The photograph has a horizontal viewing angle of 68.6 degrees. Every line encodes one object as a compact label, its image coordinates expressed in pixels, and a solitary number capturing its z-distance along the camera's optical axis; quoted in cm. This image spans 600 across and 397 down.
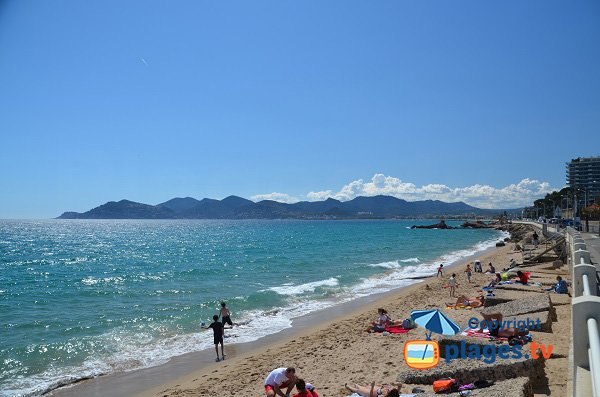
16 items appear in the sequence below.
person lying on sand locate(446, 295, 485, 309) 1520
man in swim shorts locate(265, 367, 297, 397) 807
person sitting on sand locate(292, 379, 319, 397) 742
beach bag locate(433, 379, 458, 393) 658
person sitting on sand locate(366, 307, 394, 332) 1350
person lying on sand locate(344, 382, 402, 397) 663
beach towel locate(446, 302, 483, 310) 1499
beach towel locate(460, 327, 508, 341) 895
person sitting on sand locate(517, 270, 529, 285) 1687
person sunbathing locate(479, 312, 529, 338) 892
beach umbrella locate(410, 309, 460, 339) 988
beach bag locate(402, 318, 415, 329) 1316
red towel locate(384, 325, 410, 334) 1305
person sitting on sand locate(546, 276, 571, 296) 1462
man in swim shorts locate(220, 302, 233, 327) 1407
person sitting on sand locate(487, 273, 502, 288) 1791
